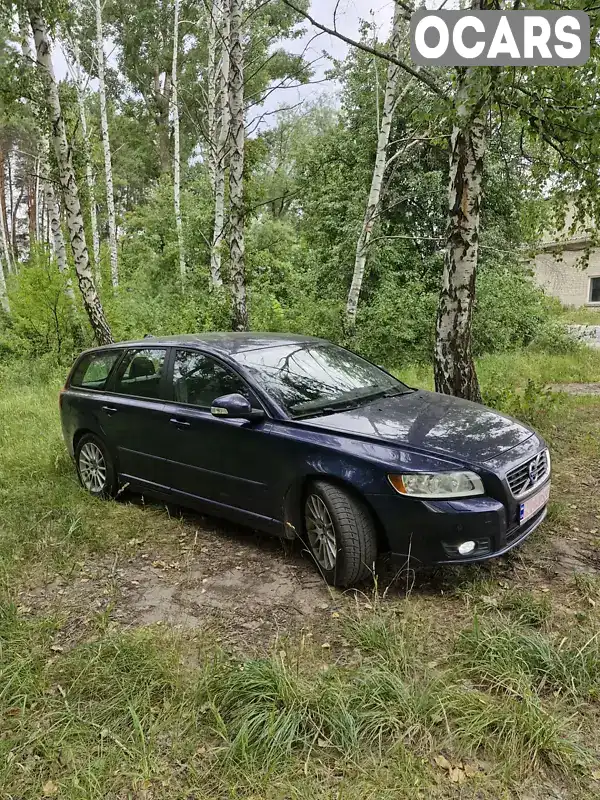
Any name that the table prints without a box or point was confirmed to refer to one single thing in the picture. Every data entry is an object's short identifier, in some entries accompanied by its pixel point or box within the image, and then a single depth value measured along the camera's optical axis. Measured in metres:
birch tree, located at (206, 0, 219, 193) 15.62
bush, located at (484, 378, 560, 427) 6.86
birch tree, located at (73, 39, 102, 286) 18.94
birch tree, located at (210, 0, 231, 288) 12.20
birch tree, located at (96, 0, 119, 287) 17.22
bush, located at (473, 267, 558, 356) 13.94
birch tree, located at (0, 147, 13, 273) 31.72
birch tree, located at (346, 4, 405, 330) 10.40
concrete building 24.05
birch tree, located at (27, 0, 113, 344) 9.05
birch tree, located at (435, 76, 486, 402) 5.66
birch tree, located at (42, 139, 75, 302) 13.15
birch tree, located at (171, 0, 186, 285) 17.97
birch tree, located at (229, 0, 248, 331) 8.74
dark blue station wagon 3.24
